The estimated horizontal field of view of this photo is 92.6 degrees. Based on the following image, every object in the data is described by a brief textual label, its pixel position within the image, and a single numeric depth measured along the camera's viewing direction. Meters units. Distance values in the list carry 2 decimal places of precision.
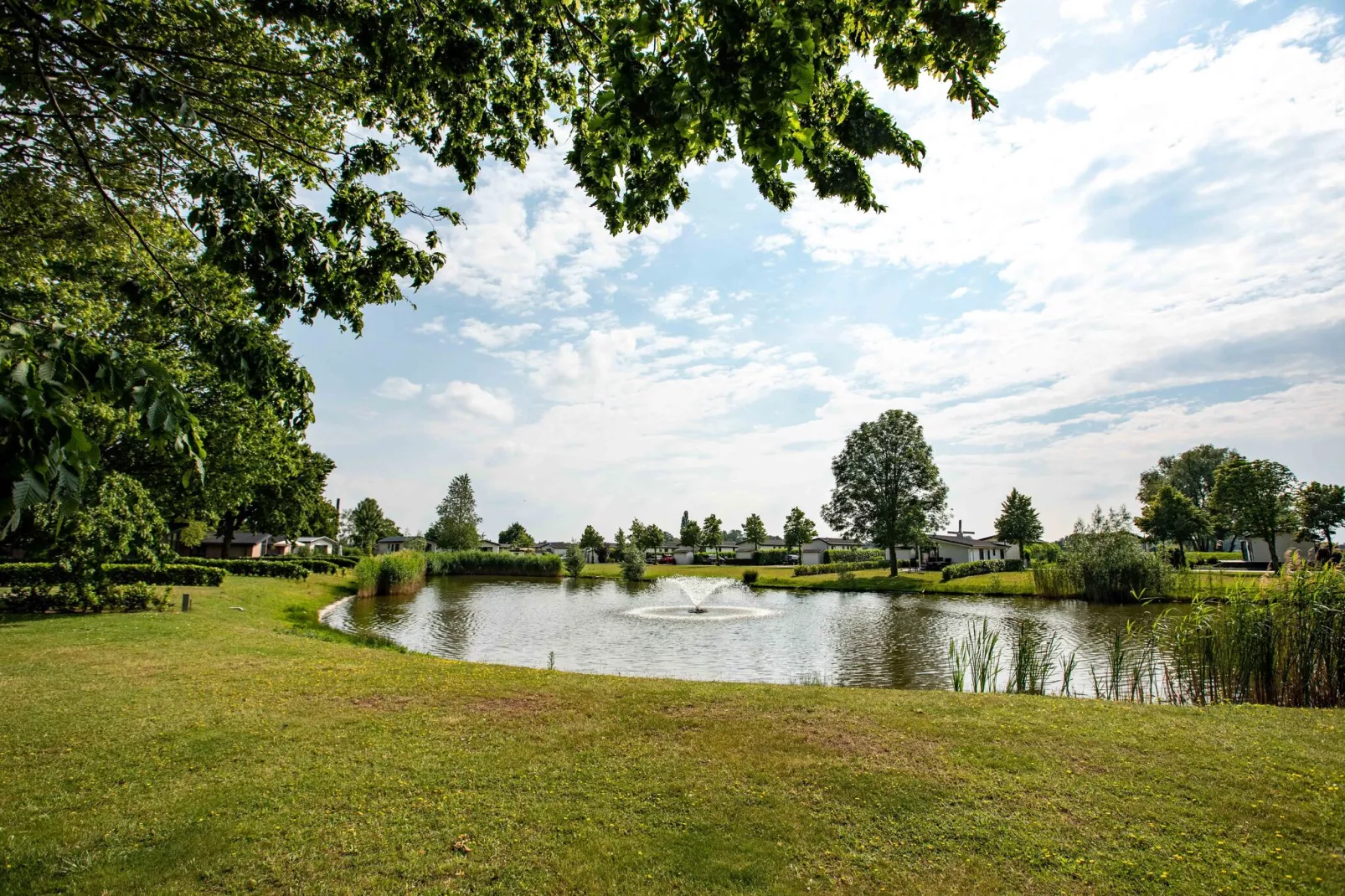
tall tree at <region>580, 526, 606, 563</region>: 88.94
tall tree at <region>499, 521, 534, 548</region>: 107.46
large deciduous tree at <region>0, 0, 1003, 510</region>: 3.61
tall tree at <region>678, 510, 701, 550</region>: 94.25
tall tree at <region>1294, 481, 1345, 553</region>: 57.28
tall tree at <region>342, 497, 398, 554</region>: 91.56
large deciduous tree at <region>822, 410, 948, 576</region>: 50.03
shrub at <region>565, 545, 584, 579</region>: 59.84
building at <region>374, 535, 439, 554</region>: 97.49
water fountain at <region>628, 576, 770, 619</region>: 28.50
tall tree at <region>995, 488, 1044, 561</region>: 68.25
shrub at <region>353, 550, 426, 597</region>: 36.97
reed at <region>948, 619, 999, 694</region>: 11.27
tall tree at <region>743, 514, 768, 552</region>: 96.94
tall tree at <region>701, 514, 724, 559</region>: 90.94
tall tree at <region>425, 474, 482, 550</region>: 90.62
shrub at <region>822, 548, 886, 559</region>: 72.12
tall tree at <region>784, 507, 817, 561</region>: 89.19
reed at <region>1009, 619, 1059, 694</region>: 11.25
